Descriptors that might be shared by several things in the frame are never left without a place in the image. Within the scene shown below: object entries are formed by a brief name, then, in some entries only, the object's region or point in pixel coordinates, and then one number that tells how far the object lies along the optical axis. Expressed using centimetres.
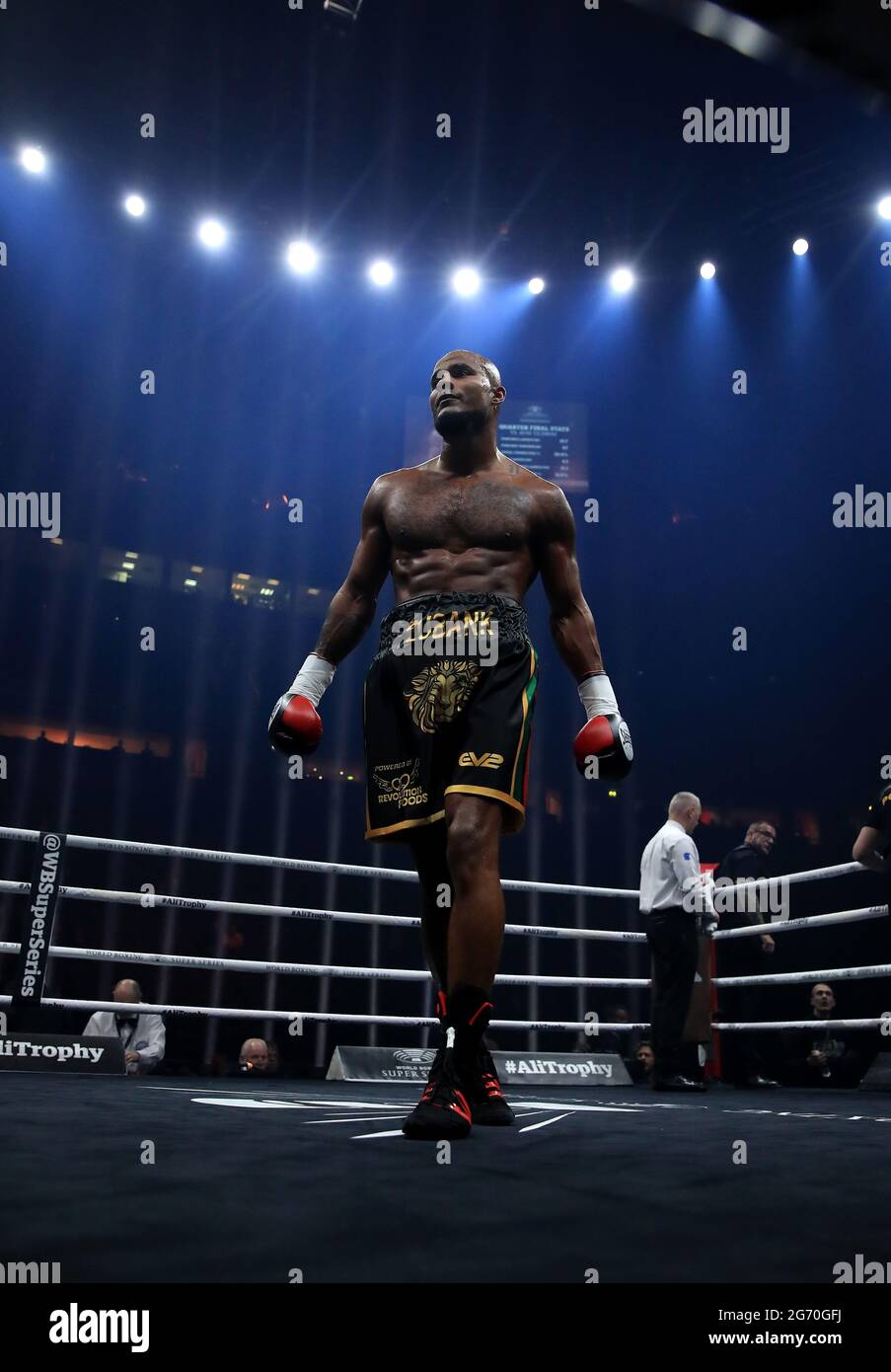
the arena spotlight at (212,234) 1012
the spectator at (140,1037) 427
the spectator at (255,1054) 609
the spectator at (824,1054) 582
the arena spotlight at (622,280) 1081
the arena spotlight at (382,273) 1068
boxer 196
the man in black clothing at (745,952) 466
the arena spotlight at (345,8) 729
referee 427
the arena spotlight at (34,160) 912
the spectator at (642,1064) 631
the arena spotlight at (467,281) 1077
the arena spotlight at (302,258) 1037
